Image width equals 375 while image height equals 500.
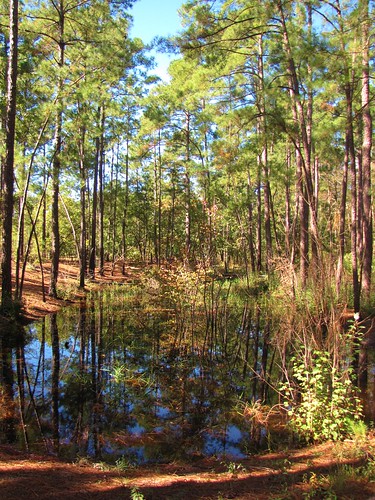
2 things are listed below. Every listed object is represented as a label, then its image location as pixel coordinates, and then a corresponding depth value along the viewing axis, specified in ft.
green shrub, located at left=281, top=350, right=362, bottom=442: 13.84
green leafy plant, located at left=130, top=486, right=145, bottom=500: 9.19
